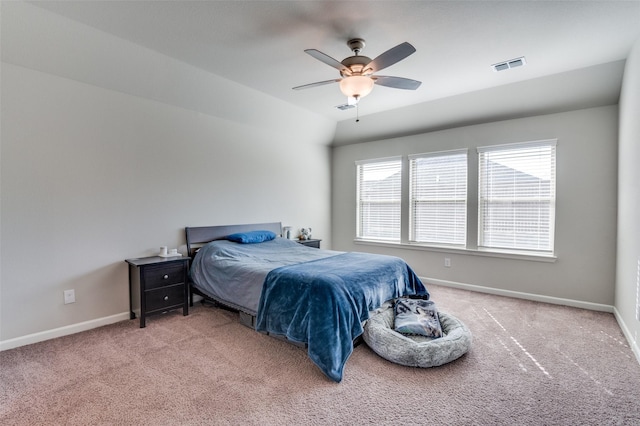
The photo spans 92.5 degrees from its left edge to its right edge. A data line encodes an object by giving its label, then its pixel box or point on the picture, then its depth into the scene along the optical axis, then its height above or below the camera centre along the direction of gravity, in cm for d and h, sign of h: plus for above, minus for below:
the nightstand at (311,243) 518 -65
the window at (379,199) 546 +12
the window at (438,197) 475 +12
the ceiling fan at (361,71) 235 +112
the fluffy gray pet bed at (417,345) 236 -113
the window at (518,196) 405 +13
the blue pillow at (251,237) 413 -44
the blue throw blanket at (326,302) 229 -81
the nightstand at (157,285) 320 -88
